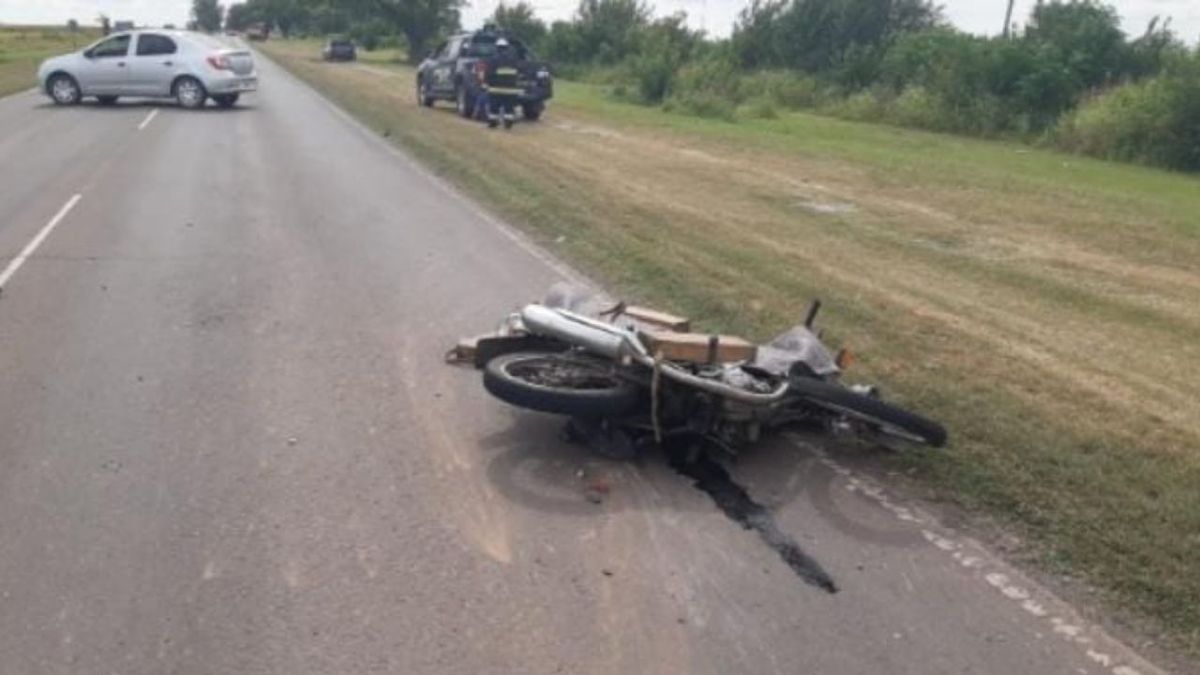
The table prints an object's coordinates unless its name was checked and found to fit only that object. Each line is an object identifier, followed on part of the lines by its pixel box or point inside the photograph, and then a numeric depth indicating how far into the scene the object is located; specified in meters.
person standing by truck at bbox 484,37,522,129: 25.84
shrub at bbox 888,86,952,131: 31.64
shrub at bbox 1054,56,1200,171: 24.36
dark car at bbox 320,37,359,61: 71.56
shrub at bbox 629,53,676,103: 38.41
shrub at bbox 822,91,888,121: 34.19
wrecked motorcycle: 5.68
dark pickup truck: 26.14
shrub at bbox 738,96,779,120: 33.22
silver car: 27.39
